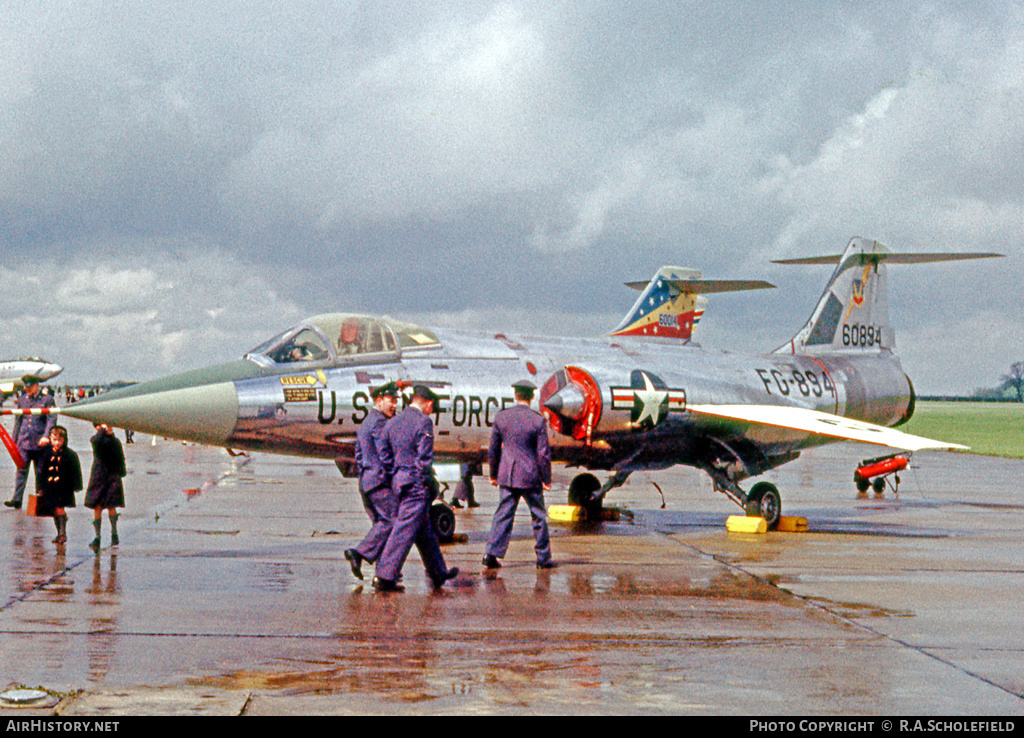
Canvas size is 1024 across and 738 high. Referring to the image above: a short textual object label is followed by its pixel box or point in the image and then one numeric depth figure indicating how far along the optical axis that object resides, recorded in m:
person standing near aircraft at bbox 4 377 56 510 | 16.39
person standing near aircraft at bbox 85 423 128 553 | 12.00
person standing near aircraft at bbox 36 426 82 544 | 12.38
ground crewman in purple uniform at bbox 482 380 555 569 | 11.27
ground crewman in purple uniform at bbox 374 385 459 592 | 9.79
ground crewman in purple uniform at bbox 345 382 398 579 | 10.07
